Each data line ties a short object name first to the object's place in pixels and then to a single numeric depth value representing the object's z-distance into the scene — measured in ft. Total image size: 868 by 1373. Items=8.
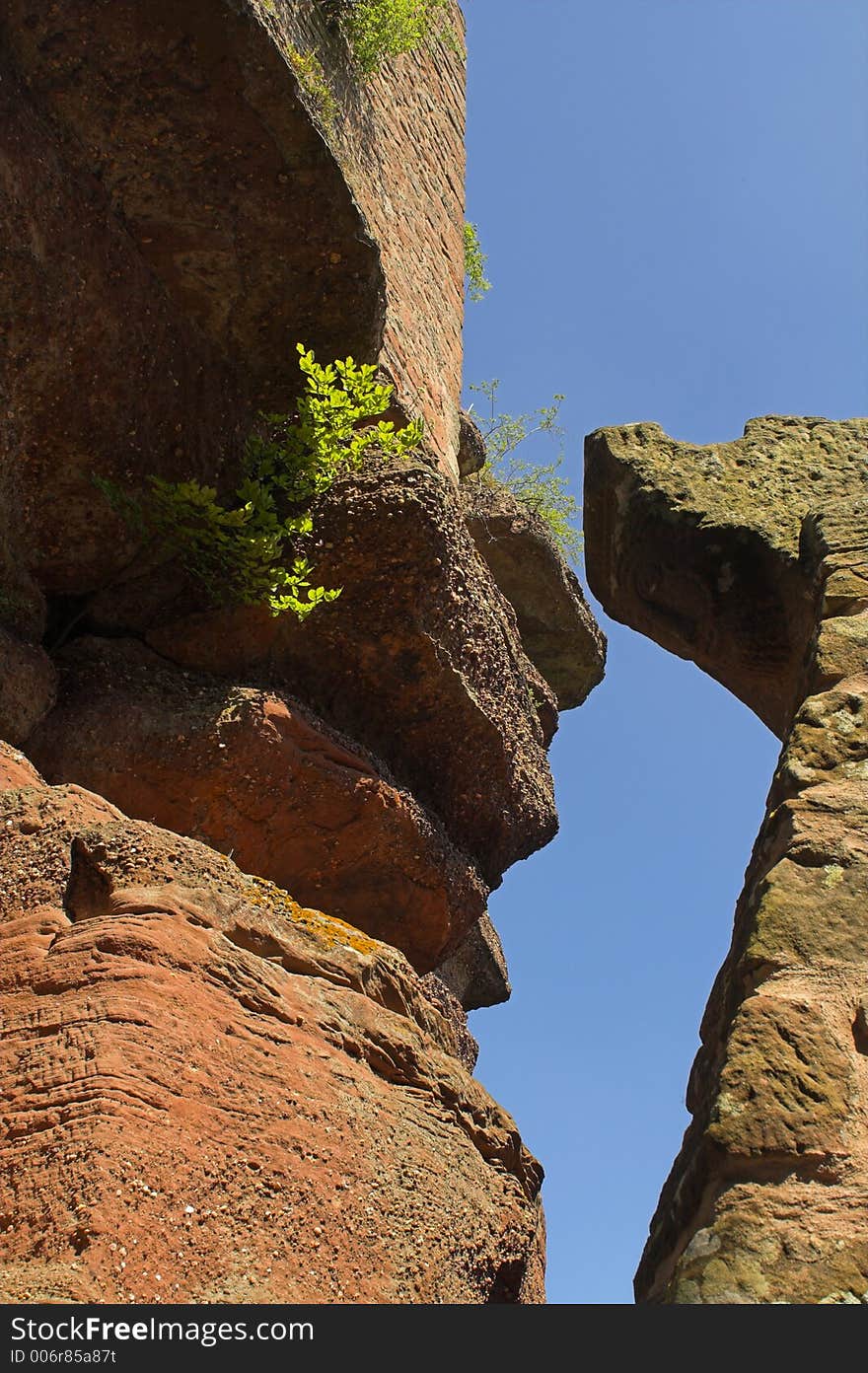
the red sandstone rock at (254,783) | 16.81
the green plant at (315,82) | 18.88
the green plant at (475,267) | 38.40
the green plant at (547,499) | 39.60
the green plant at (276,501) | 17.84
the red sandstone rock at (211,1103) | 8.13
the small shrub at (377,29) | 26.03
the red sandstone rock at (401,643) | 18.66
